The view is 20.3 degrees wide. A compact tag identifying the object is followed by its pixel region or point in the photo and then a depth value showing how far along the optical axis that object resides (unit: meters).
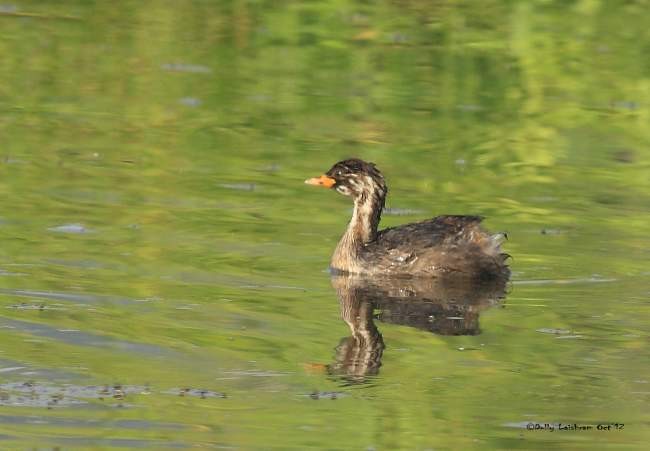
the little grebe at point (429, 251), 14.36
